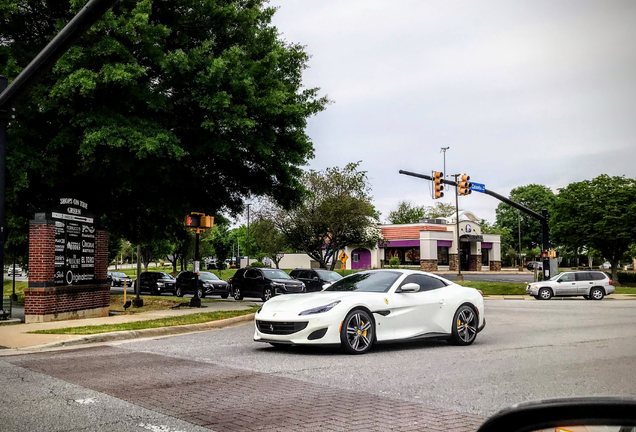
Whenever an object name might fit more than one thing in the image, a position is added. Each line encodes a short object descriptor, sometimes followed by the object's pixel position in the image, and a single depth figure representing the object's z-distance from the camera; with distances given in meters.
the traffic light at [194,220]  20.81
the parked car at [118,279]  50.09
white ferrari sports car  10.02
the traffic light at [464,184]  29.11
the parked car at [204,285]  33.50
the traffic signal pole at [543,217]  30.62
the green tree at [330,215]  48.56
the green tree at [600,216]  45.78
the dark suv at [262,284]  28.80
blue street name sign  30.08
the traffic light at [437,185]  29.20
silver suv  32.53
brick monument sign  16.11
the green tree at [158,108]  17.56
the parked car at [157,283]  38.78
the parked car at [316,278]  31.50
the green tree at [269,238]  53.06
